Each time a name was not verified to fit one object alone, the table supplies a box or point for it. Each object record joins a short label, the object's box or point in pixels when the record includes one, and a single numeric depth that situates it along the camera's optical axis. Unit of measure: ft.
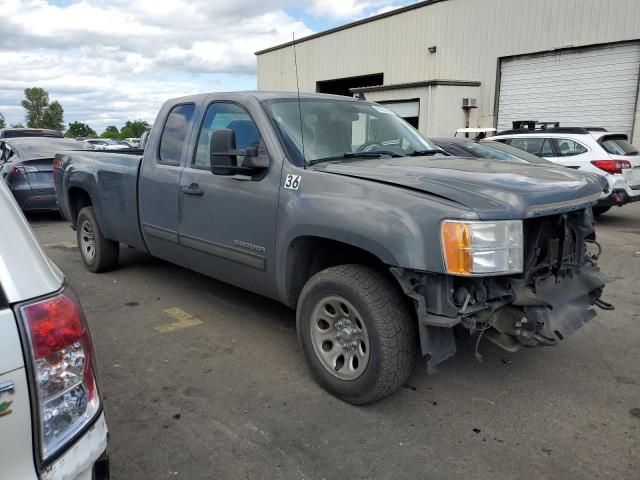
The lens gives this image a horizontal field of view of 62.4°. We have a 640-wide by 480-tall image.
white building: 49.08
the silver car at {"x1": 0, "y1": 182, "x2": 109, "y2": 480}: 4.56
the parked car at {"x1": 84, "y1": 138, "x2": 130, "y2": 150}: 88.94
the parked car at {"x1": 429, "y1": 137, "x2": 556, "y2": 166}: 27.73
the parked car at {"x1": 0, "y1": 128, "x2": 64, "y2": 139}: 53.97
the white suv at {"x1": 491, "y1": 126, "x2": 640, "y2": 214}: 30.27
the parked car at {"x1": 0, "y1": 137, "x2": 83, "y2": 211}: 31.83
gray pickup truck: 9.11
